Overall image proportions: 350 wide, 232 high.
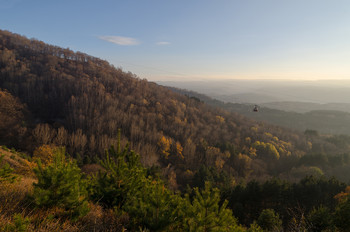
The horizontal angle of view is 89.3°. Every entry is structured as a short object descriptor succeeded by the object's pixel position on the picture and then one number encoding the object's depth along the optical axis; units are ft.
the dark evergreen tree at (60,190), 19.94
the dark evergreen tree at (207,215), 18.86
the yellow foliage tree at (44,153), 122.01
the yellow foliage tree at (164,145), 225.76
